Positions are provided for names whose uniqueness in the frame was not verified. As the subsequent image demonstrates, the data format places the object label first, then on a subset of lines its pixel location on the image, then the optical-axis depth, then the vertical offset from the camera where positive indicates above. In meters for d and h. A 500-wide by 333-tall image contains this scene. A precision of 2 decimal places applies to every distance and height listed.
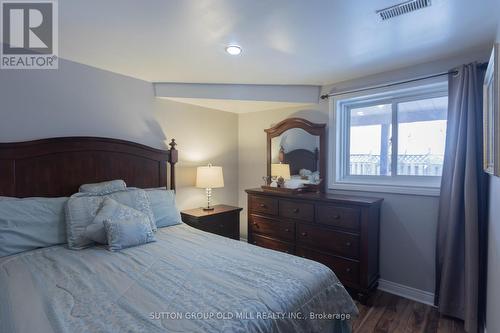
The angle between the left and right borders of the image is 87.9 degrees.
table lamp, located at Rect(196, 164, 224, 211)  3.01 -0.17
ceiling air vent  1.45 +0.90
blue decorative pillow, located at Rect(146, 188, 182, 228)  2.34 -0.42
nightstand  2.79 -0.64
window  2.44 +0.26
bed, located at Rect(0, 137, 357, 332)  1.03 -0.61
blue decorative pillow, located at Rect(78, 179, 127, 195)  2.11 -0.21
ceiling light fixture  1.98 +0.89
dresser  2.34 -0.68
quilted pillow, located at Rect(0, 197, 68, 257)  1.65 -0.42
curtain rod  2.13 +0.77
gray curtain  1.95 -0.35
